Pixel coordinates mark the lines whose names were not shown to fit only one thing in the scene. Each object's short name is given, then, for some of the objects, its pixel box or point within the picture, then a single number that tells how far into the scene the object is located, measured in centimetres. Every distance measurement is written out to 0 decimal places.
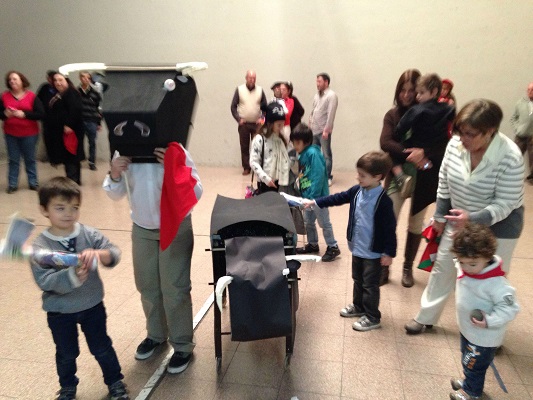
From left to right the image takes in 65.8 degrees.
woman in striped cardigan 197
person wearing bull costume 190
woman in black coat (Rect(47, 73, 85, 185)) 530
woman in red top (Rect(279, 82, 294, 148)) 605
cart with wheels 186
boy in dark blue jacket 240
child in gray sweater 170
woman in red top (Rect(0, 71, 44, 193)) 523
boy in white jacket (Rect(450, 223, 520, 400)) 178
